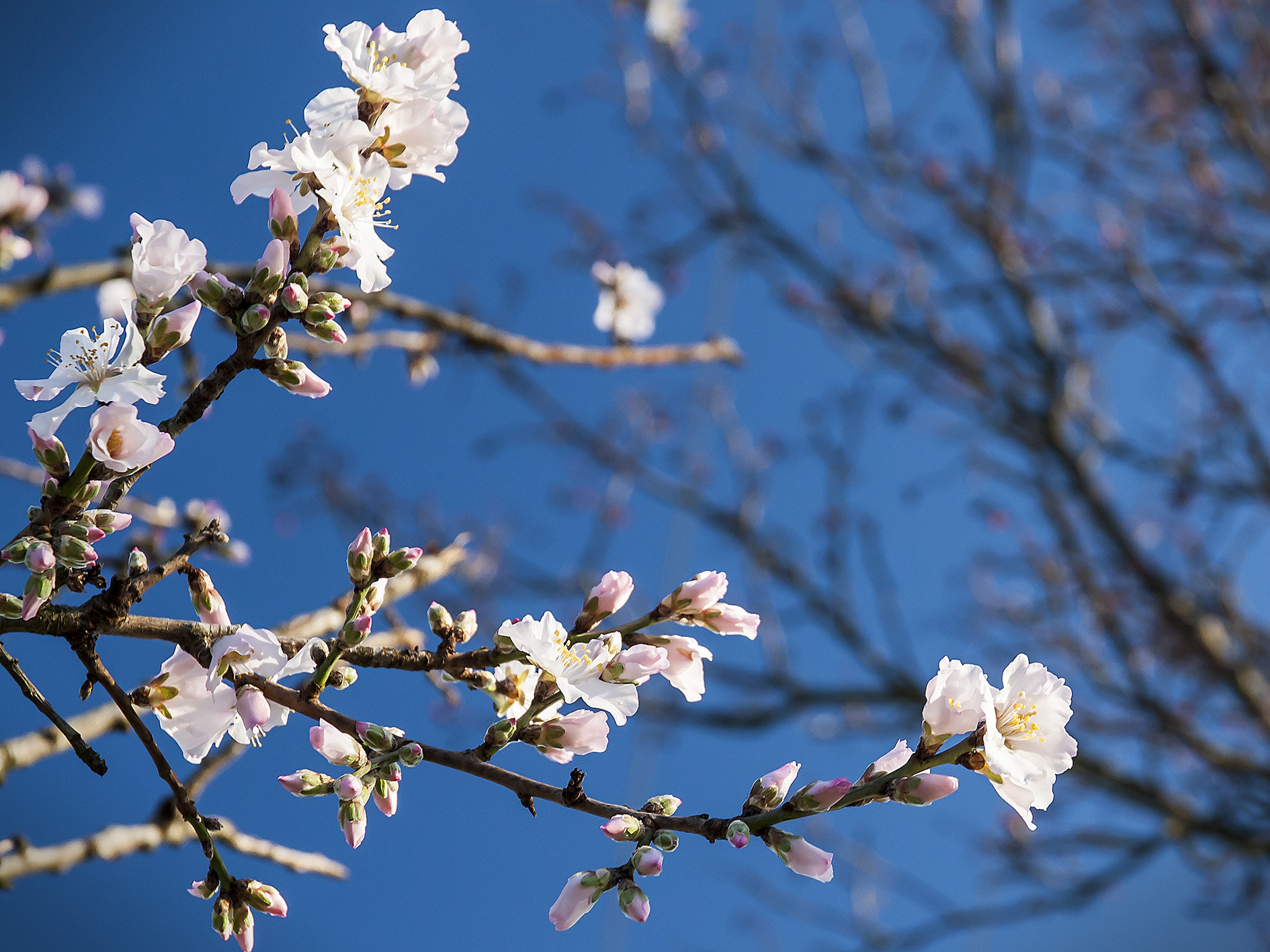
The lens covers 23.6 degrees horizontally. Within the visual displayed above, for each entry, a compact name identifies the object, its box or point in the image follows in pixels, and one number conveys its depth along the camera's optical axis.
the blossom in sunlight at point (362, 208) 0.71
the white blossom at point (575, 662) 0.71
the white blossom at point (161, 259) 0.70
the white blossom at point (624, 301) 1.28
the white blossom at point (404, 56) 0.72
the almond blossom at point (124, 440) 0.69
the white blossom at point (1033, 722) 0.73
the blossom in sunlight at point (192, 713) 0.73
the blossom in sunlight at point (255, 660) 0.70
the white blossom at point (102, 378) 0.69
